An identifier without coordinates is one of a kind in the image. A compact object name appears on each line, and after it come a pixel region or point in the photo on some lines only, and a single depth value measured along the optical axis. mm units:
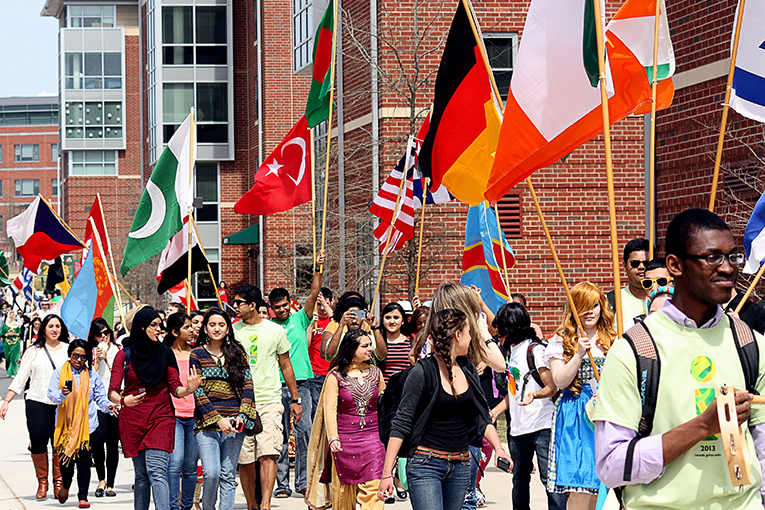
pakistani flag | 26078
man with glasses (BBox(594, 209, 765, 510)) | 6324
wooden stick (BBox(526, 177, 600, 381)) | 10937
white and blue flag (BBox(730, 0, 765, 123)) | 14320
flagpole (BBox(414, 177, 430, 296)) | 22700
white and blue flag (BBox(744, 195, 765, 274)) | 15227
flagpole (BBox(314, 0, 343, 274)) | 22703
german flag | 16656
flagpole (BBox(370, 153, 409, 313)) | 22469
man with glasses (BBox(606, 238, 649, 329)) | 13018
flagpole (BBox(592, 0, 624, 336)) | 9047
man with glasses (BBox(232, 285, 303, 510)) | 18531
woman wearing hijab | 17078
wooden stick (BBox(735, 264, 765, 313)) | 11064
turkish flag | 25141
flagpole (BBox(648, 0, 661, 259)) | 10274
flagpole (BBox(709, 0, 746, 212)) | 13578
